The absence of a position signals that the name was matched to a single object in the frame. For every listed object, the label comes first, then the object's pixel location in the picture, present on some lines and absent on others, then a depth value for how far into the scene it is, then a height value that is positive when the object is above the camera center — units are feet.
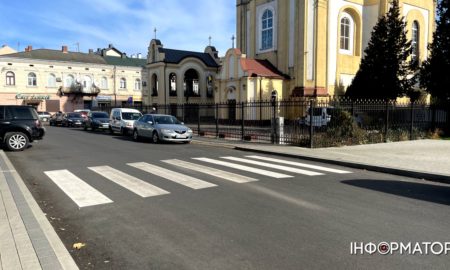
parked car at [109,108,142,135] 79.44 -2.32
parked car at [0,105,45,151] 49.24 -2.24
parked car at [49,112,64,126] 135.38 -3.74
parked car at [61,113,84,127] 122.21 -3.46
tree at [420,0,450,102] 80.33 +9.33
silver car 60.44 -3.36
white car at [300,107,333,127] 55.07 -1.47
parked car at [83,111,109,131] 93.93 -2.97
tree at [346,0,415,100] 104.37 +12.16
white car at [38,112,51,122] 162.92 -3.04
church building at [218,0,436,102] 111.75 +21.14
